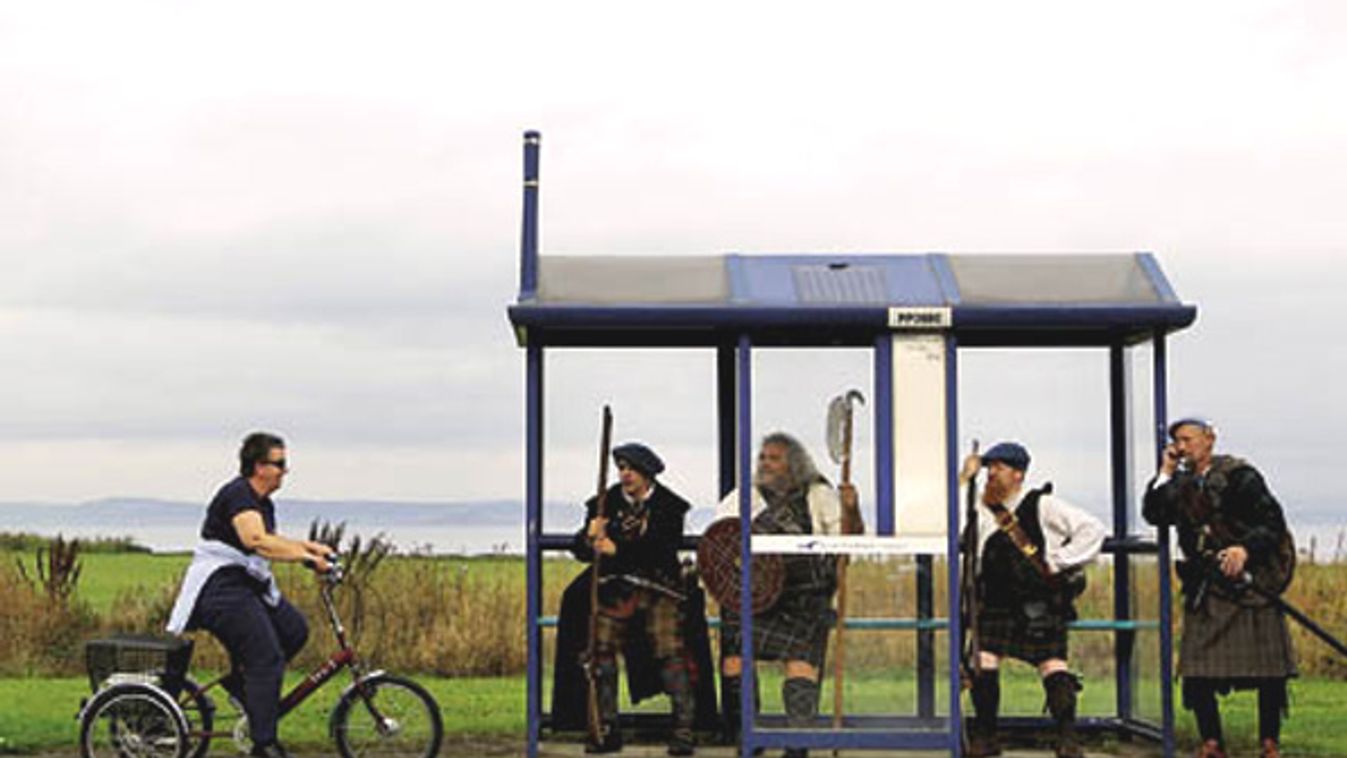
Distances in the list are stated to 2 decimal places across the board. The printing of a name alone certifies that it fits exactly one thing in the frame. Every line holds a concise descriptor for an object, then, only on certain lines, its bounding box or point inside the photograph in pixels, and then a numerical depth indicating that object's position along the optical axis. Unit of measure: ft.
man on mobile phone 40.63
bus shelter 39.75
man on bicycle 38.88
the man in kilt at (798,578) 39.86
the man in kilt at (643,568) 41.60
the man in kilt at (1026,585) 40.93
